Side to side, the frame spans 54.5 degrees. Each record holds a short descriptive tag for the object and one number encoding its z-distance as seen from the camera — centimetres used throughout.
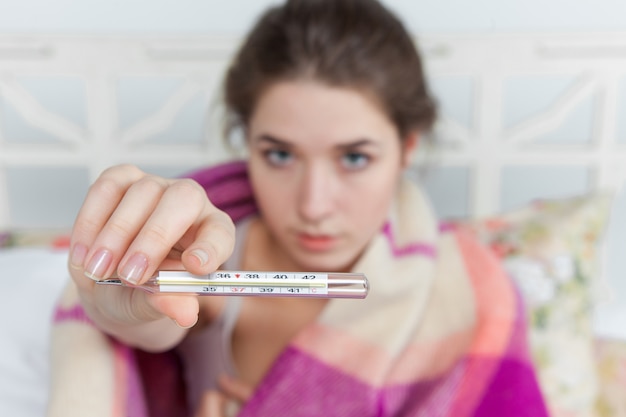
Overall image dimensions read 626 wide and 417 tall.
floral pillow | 76
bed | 88
